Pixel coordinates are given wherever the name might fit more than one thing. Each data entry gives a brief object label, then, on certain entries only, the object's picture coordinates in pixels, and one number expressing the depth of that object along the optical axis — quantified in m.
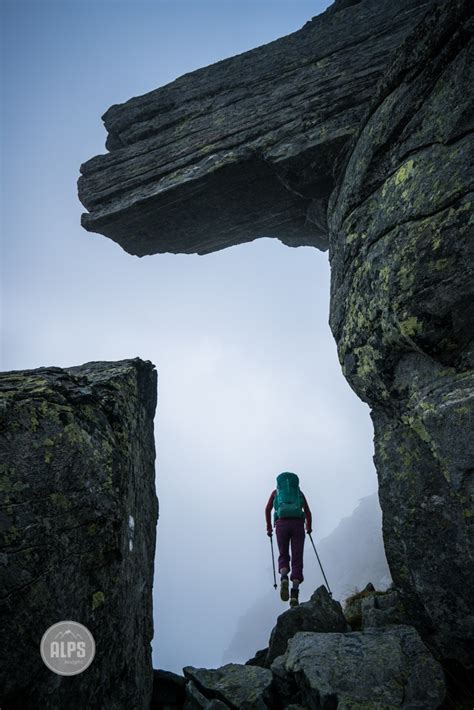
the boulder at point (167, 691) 6.33
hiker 9.84
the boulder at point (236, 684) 5.62
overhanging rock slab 10.30
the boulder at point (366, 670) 4.77
